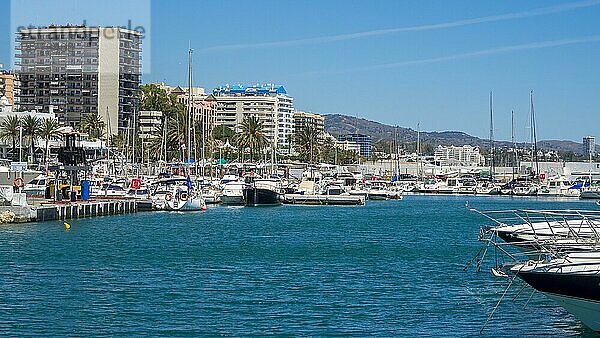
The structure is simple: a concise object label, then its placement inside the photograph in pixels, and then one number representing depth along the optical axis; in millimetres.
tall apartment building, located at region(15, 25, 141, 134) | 192350
